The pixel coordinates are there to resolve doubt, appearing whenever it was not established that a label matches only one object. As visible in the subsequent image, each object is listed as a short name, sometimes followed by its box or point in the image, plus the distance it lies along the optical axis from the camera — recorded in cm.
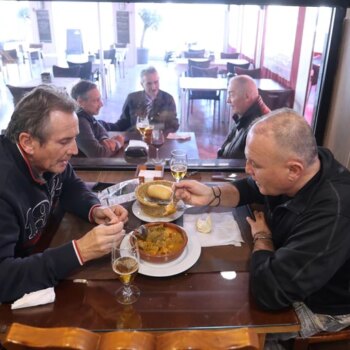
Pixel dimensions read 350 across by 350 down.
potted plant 843
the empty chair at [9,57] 764
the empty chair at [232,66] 652
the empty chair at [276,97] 425
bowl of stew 117
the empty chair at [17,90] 394
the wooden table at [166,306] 98
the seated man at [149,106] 336
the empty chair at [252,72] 581
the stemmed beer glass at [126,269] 106
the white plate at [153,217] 142
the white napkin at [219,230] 131
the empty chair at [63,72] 581
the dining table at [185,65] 712
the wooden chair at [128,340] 68
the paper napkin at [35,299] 102
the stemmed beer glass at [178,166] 172
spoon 128
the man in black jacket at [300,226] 105
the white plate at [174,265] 114
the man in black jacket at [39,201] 109
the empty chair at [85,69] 636
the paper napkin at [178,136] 275
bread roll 148
